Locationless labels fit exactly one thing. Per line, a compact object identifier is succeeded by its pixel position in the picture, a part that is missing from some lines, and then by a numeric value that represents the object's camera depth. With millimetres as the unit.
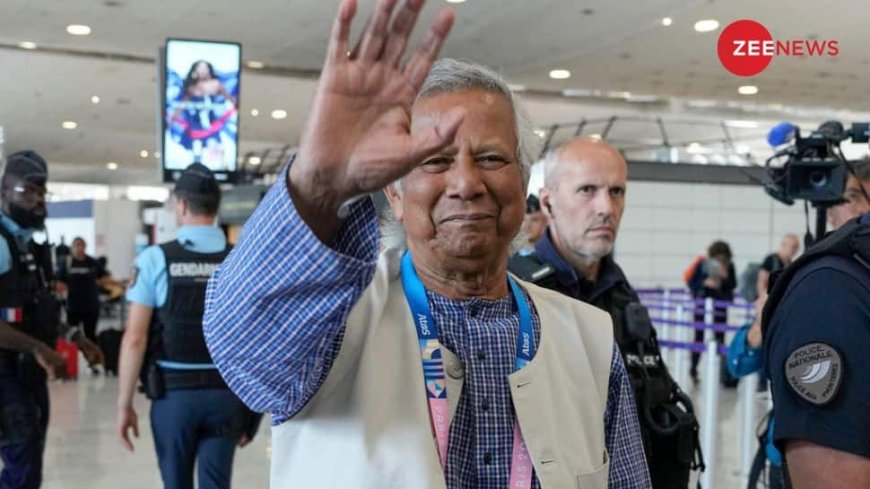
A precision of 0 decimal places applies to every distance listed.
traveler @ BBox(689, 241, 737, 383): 10586
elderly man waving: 959
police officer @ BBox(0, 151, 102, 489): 3674
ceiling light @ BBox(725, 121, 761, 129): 16203
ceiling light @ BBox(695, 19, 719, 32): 9745
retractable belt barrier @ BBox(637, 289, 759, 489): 4773
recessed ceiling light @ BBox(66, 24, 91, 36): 10094
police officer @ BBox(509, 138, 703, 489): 2516
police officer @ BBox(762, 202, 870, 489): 1440
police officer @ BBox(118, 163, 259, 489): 3691
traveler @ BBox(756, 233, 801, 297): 9516
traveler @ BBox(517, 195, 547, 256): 4242
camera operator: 3045
